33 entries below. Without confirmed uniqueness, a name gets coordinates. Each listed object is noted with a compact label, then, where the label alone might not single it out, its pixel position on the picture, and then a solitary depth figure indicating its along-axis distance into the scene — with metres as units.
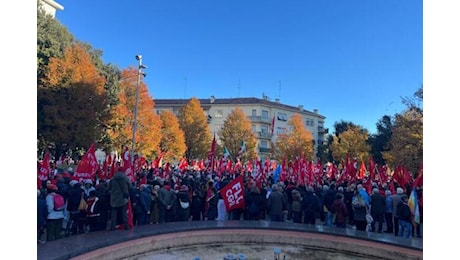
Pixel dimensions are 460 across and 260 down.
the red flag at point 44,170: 11.87
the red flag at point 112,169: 13.33
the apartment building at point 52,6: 50.42
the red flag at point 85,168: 11.42
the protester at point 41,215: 7.68
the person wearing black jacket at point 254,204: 12.03
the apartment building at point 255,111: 78.94
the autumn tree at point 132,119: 35.16
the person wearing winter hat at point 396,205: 11.02
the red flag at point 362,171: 23.24
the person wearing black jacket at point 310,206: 11.62
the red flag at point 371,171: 17.01
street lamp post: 26.08
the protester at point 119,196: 9.02
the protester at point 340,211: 10.84
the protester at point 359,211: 11.03
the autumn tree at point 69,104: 27.78
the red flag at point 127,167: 13.88
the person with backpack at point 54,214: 8.19
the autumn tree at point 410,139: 26.23
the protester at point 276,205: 11.62
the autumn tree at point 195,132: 53.28
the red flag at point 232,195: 11.54
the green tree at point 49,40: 29.05
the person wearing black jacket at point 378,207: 11.52
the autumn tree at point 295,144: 58.84
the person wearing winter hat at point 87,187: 9.82
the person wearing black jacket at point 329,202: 11.77
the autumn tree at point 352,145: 55.81
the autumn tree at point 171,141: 46.59
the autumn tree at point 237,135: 57.75
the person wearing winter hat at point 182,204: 11.06
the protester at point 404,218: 10.29
